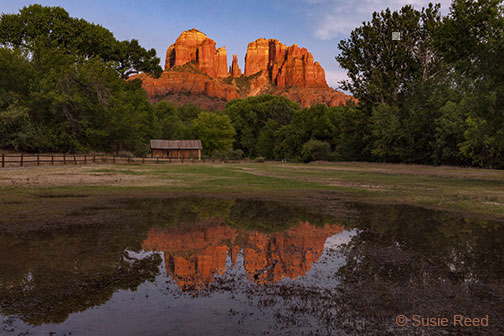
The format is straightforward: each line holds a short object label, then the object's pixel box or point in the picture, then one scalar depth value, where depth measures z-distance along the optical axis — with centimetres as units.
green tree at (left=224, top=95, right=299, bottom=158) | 10462
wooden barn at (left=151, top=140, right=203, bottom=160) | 8038
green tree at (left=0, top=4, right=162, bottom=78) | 5759
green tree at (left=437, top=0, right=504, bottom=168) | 2602
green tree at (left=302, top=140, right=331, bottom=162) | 7369
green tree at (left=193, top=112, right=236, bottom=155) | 9731
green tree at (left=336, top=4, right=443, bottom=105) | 5488
